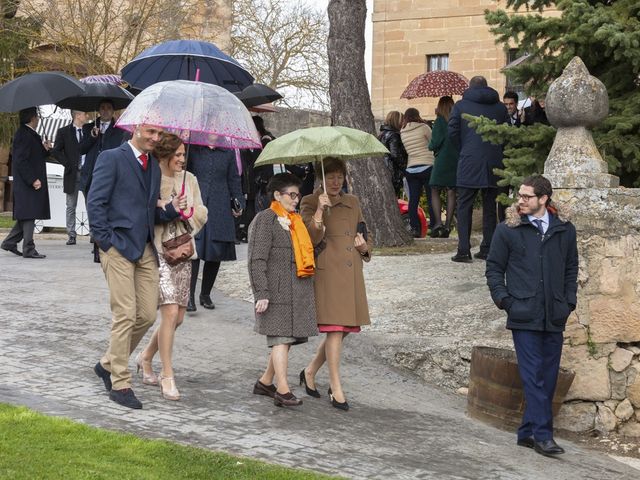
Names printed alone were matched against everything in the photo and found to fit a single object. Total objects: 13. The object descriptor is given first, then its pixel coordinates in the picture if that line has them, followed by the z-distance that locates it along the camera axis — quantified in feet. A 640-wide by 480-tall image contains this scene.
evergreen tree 50.04
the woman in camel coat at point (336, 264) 40.47
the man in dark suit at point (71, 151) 74.23
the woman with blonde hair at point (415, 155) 81.33
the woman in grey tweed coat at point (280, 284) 39.12
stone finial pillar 45.22
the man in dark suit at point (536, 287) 38.79
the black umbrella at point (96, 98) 63.62
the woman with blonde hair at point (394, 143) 82.57
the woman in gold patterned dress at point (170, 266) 38.37
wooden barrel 42.71
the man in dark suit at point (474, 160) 63.89
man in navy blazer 36.38
